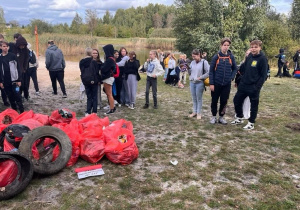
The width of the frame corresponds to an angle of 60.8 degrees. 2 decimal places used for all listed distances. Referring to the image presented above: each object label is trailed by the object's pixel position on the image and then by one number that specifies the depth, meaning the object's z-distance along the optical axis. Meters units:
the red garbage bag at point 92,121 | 4.50
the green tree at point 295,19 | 26.19
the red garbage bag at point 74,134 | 3.93
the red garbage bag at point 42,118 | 4.65
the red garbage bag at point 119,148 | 3.93
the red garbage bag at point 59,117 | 4.69
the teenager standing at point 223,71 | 5.46
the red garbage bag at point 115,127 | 4.16
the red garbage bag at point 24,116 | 4.58
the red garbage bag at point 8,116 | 4.61
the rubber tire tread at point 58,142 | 3.45
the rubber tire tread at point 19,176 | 2.97
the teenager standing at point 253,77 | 5.26
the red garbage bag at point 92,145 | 3.94
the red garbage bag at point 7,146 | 3.63
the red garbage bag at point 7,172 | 3.06
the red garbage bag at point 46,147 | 3.62
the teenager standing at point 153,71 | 6.96
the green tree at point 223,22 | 16.98
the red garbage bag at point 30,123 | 4.17
